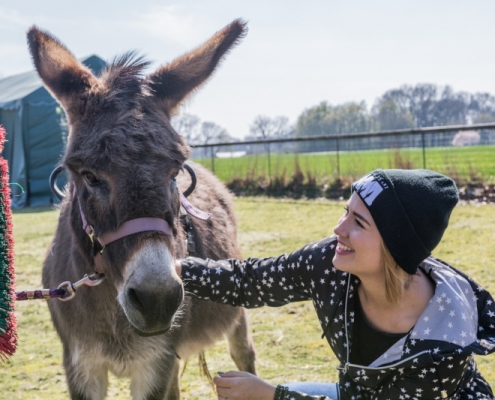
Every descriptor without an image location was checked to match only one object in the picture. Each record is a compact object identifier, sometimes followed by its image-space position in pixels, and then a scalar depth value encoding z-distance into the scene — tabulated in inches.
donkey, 70.6
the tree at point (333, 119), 2253.9
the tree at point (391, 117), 2402.2
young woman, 72.7
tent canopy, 599.2
